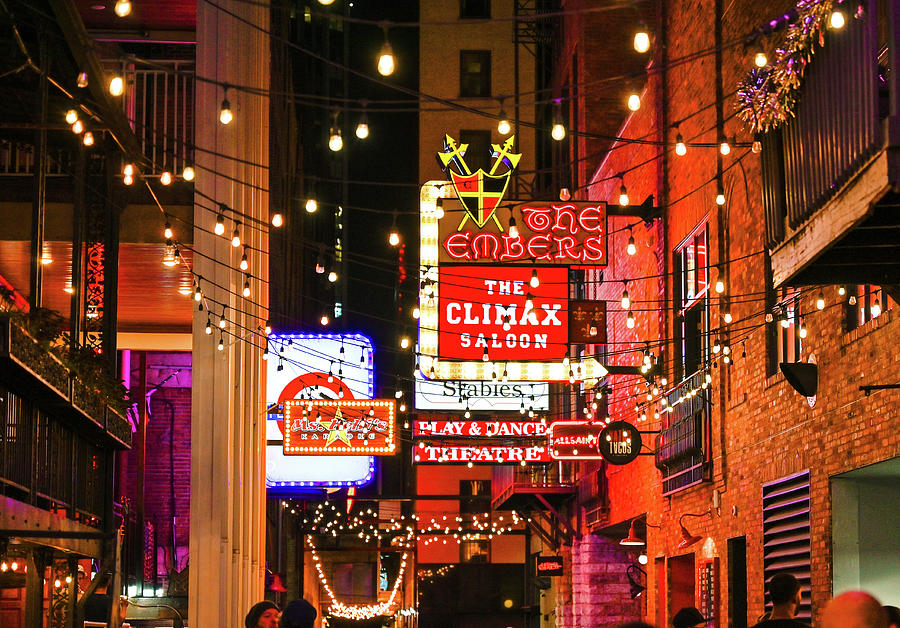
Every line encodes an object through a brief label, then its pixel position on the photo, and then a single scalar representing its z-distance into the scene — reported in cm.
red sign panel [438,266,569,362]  3866
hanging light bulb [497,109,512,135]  1664
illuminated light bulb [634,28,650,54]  1450
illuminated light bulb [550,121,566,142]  1633
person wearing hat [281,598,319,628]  1217
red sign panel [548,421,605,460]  4300
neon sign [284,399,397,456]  4959
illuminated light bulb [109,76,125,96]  1532
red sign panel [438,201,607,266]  3859
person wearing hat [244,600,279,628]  1405
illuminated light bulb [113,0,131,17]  1341
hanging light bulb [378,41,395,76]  1348
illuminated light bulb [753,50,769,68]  1634
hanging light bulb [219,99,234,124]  1541
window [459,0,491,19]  7608
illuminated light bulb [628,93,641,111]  1691
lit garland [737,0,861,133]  1602
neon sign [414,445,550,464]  4816
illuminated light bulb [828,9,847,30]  1495
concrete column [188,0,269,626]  2811
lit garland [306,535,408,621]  8731
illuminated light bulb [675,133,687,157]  1932
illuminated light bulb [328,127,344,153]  1580
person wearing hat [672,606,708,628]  1880
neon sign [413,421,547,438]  4831
